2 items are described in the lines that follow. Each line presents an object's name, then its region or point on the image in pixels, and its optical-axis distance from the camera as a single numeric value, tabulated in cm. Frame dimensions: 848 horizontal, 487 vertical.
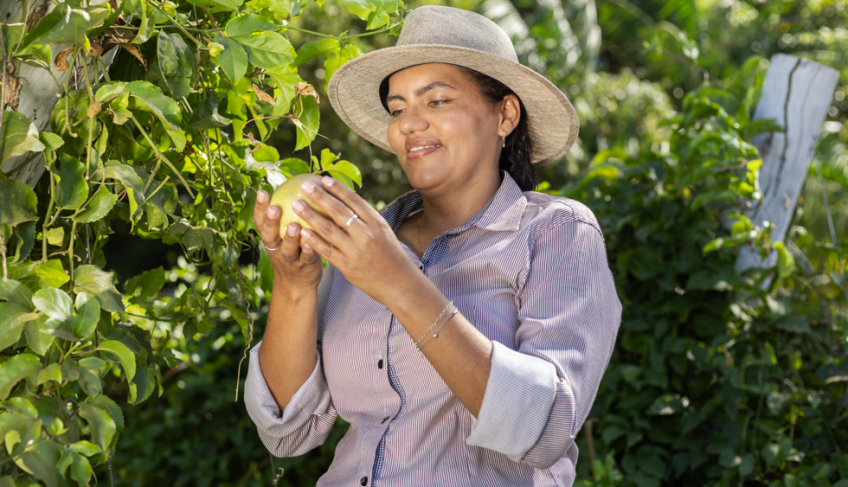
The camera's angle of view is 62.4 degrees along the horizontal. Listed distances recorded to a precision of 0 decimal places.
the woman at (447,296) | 114
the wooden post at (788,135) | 243
